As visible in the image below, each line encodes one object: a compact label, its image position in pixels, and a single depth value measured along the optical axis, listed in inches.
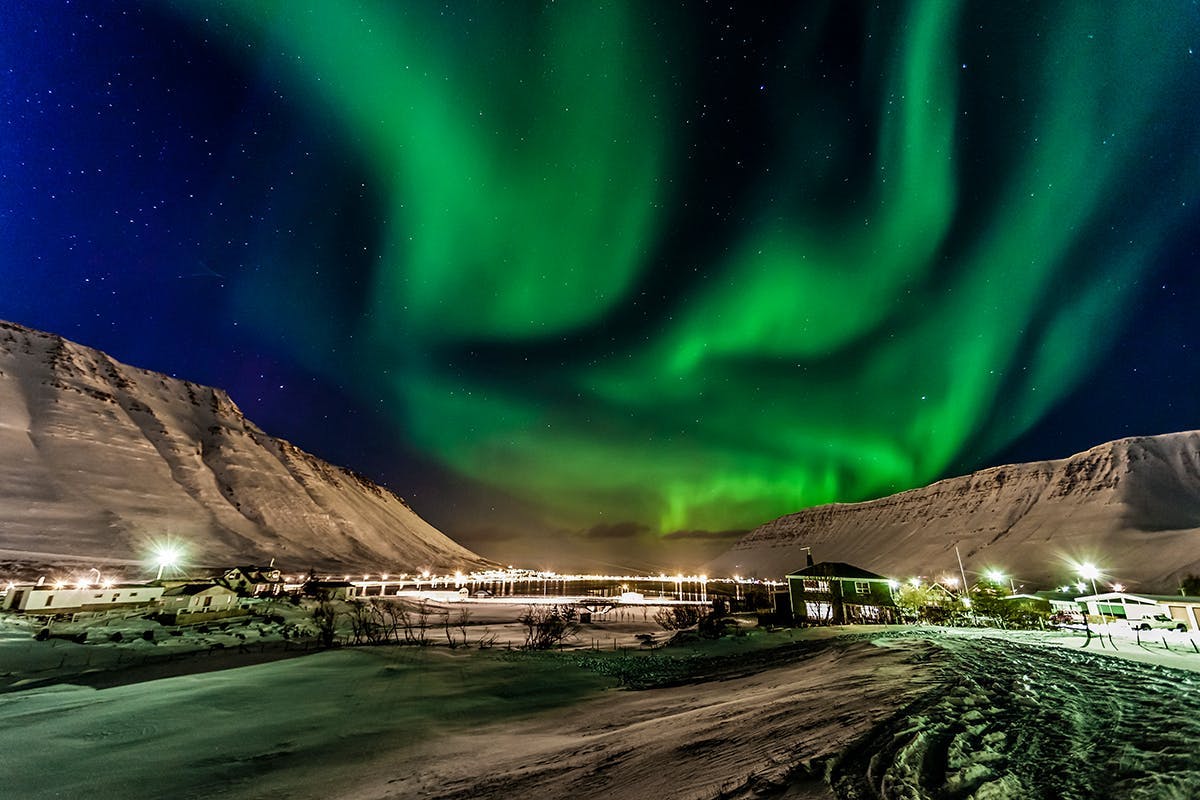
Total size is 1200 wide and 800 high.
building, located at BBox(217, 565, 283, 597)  2199.7
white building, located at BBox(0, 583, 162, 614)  1590.8
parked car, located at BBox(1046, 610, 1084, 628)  1570.5
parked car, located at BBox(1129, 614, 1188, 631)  1399.7
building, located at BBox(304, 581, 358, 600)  2633.6
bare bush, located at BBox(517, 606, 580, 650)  1406.3
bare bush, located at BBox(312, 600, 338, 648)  1307.3
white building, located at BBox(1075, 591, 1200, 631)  1379.6
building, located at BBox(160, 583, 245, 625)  1594.5
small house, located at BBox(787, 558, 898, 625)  1700.3
